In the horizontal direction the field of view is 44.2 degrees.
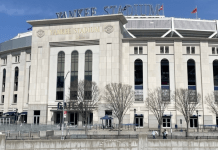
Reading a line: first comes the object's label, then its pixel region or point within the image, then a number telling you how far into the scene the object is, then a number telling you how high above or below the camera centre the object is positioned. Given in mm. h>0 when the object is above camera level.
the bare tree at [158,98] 51875 +113
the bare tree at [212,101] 55750 -510
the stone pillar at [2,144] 27203 -4615
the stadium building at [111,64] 61250 +8255
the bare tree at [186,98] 49300 +111
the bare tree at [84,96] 49906 +483
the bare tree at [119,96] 50272 +479
